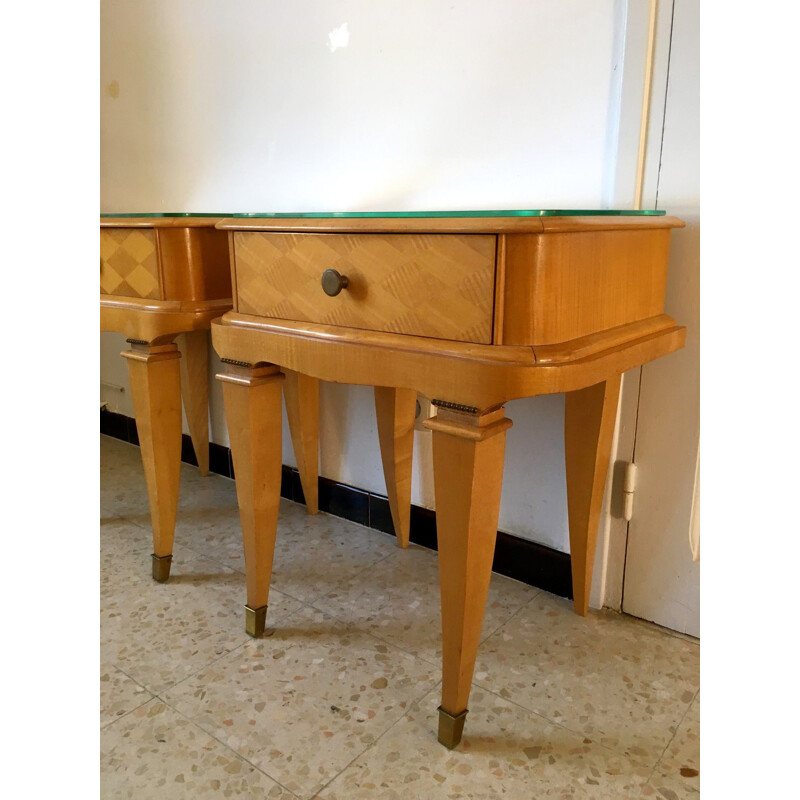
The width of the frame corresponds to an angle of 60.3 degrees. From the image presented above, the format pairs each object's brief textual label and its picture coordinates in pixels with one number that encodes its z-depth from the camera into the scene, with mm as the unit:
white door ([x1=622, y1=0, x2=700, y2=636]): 1067
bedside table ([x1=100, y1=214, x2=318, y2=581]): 1261
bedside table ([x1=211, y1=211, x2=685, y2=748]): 793
